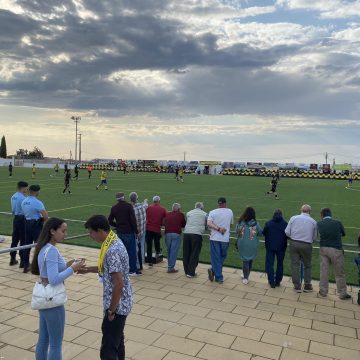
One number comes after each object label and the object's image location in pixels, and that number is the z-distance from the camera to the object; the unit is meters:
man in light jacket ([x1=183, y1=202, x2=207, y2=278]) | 8.65
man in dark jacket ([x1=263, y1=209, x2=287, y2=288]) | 8.19
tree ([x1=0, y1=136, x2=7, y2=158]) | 115.79
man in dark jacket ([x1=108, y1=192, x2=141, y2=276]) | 8.30
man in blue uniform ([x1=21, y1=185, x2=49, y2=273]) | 8.55
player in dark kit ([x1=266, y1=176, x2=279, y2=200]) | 27.88
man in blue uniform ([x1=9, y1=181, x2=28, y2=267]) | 9.06
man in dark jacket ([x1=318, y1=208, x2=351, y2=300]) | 7.64
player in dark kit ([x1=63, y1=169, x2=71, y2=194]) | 25.23
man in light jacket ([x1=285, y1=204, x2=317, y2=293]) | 7.96
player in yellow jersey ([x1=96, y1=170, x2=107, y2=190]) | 29.61
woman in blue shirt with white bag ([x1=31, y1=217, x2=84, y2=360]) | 3.90
